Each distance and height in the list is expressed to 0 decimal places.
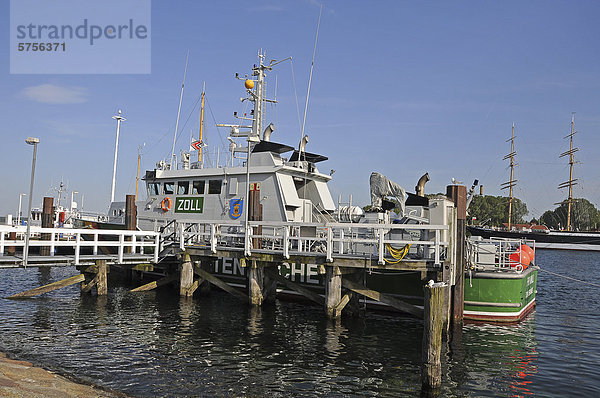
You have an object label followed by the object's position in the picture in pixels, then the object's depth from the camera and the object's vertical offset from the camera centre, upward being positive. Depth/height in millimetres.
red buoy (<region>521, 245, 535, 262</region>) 16678 -691
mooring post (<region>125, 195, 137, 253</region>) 20422 +165
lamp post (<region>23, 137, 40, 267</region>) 13500 +1416
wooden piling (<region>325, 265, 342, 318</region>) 14203 -2019
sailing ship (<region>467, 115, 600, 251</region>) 72438 -781
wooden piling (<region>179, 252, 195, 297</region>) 17738 -2262
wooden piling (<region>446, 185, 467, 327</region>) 14078 -772
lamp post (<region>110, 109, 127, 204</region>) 31797 +3755
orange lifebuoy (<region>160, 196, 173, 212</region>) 22031 +753
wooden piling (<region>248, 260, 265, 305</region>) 16188 -2215
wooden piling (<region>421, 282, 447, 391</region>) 9391 -2322
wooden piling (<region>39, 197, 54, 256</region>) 24016 +89
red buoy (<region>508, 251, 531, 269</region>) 15608 -946
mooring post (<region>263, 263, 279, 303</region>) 16500 -2326
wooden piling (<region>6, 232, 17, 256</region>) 17875 -1506
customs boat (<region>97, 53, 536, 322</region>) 14305 +692
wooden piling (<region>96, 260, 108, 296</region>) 17538 -2267
